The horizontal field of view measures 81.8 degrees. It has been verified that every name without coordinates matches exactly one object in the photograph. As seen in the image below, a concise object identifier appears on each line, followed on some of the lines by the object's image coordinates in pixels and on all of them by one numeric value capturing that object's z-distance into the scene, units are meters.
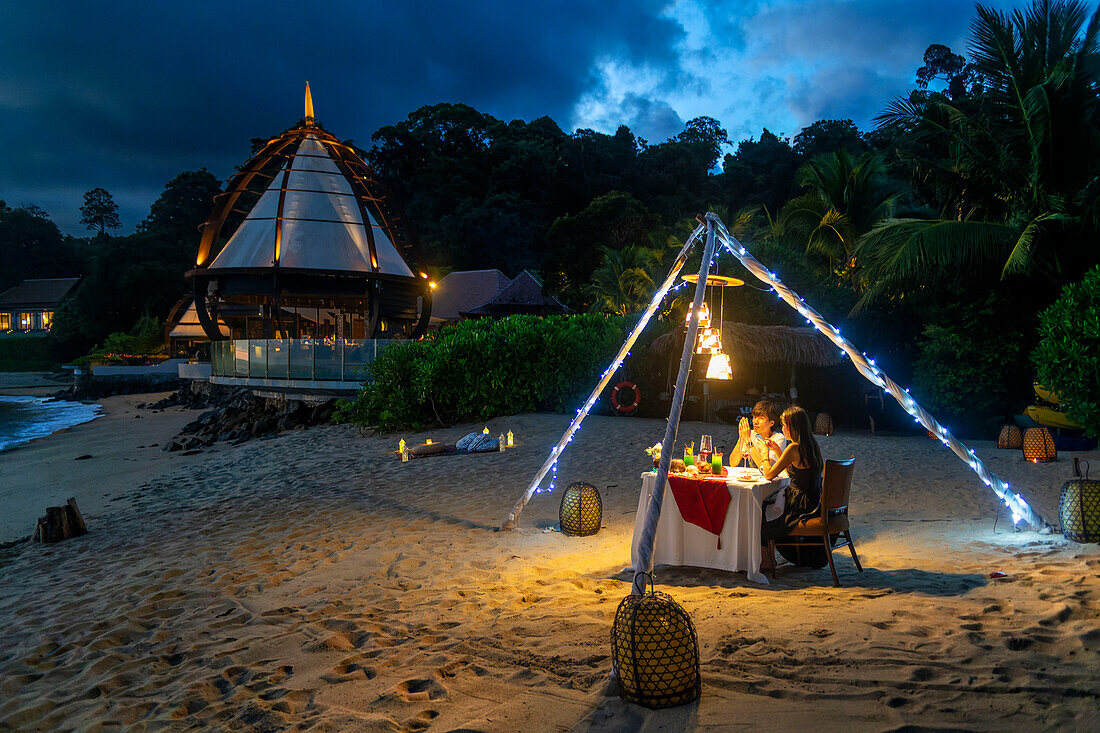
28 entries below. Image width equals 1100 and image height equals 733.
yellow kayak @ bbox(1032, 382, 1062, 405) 13.03
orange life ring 16.25
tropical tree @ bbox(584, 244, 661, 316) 26.59
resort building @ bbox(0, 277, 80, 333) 59.19
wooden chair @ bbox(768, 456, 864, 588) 5.25
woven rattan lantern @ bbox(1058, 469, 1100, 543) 5.89
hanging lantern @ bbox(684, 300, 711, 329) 7.32
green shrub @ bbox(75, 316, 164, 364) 44.56
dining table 5.31
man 5.80
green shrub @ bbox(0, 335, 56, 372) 54.62
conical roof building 22.78
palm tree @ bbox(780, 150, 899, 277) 23.72
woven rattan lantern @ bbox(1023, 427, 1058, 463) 10.60
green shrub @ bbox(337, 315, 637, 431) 15.03
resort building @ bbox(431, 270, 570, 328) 32.82
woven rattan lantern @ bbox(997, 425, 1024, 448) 12.10
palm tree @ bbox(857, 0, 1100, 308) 12.91
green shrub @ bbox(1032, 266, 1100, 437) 9.80
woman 5.43
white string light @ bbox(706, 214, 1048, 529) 6.02
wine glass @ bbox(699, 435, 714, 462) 5.83
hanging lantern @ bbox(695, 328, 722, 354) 7.31
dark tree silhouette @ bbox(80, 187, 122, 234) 96.00
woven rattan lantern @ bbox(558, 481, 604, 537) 7.08
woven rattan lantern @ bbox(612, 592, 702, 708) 3.16
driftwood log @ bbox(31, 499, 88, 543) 7.97
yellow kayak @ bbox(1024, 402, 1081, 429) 13.02
